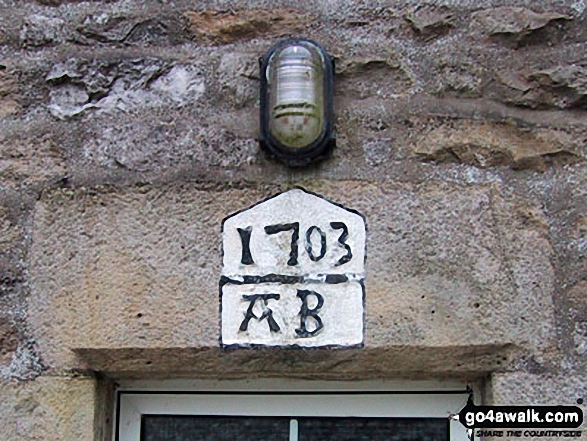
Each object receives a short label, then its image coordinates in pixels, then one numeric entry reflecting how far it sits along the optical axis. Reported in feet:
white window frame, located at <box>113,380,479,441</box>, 6.08
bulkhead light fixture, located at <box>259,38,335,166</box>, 5.66
